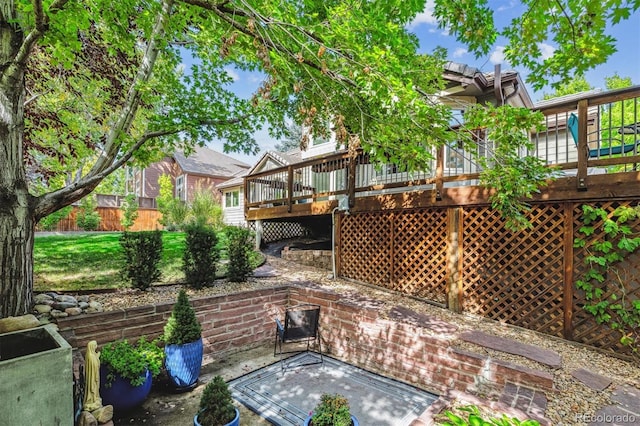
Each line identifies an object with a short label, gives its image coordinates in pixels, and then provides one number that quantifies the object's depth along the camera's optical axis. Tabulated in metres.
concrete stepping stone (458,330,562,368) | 3.59
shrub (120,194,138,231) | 15.45
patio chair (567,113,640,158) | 4.93
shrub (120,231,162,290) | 5.01
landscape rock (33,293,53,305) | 3.99
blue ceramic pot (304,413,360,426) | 2.86
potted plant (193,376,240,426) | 2.97
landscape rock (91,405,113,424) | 2.80
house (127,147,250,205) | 21.41
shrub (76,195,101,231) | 14.86
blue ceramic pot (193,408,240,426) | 2.94
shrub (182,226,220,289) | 5.55
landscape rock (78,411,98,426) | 2.70
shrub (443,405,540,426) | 1.15
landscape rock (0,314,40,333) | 2.79
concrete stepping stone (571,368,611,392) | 3.16
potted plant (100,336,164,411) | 3.48
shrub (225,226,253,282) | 6.16
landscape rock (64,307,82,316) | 3.91
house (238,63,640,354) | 4.14
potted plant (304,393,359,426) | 2.77
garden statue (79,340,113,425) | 2.77
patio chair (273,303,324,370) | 4.66
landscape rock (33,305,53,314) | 3.77
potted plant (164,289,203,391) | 4.04
